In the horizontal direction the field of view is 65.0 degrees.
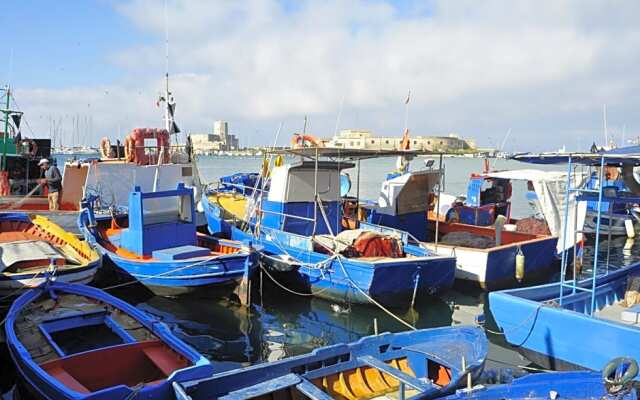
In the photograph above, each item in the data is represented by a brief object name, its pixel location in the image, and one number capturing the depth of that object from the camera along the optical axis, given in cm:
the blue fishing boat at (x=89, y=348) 576
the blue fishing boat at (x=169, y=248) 1120
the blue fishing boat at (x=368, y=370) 556
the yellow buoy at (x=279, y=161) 1691
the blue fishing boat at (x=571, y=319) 725
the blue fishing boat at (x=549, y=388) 575
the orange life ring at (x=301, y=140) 1605
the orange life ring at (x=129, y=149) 1792
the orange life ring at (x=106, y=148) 2012
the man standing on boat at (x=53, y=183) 1703
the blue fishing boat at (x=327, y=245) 1122
